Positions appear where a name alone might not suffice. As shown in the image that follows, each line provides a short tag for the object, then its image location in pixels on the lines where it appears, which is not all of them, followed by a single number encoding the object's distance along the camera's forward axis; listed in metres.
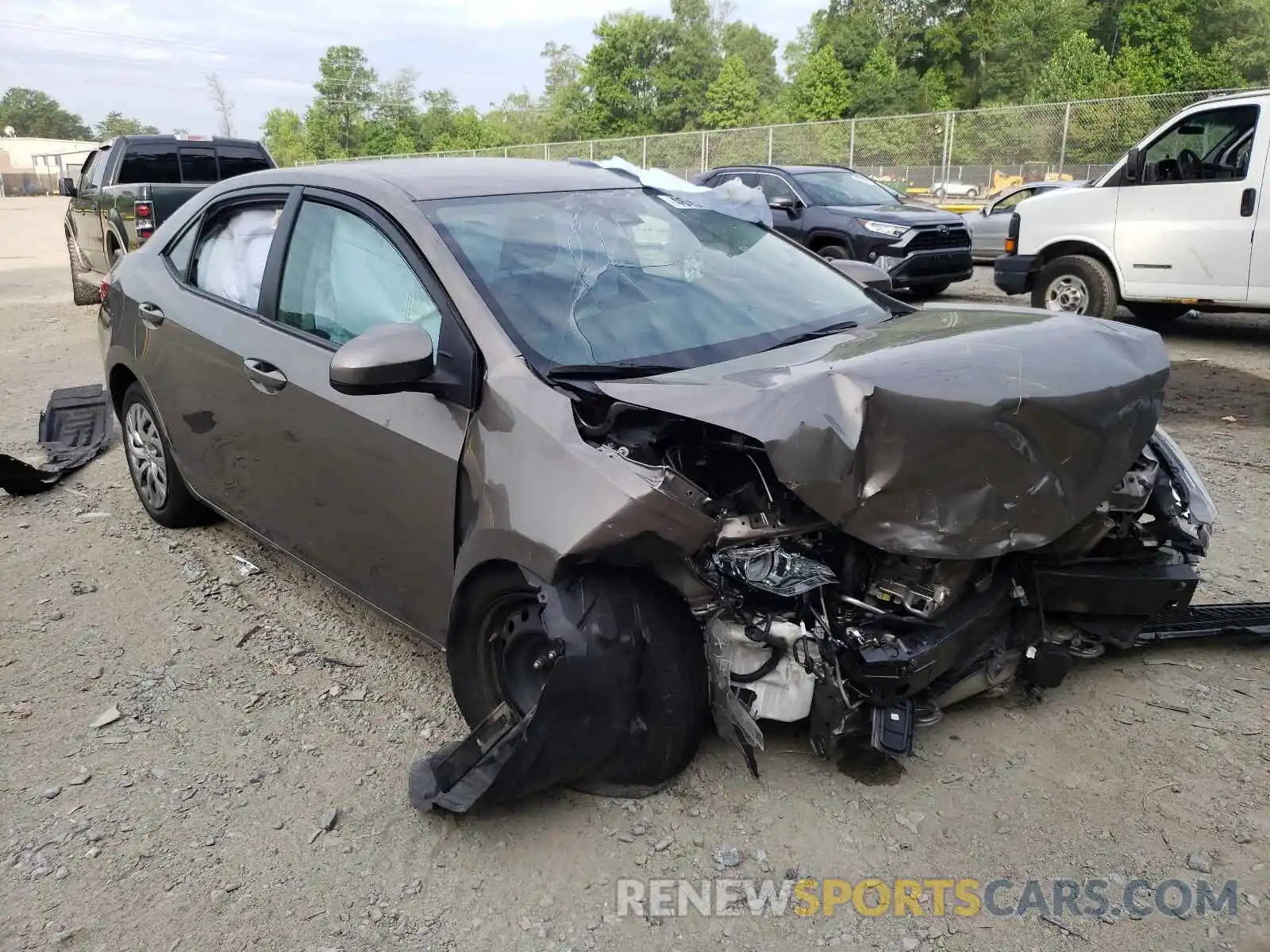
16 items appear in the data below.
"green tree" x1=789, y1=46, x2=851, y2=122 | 54.97
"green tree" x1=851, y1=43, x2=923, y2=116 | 55.62
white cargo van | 8.01
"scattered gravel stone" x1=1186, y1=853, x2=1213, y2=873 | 2.43
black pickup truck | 10.87
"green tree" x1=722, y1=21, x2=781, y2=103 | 90.25
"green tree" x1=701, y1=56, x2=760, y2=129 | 61.81
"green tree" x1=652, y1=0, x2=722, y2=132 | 69.31
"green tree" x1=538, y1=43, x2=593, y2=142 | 70.96
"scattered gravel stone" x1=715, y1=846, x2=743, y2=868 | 2.51
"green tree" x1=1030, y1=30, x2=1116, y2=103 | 41.28
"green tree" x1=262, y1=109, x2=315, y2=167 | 80.19
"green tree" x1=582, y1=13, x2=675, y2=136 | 67.62
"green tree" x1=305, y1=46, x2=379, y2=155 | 79.25
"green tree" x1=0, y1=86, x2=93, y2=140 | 121.69
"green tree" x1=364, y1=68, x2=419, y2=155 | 75.81
